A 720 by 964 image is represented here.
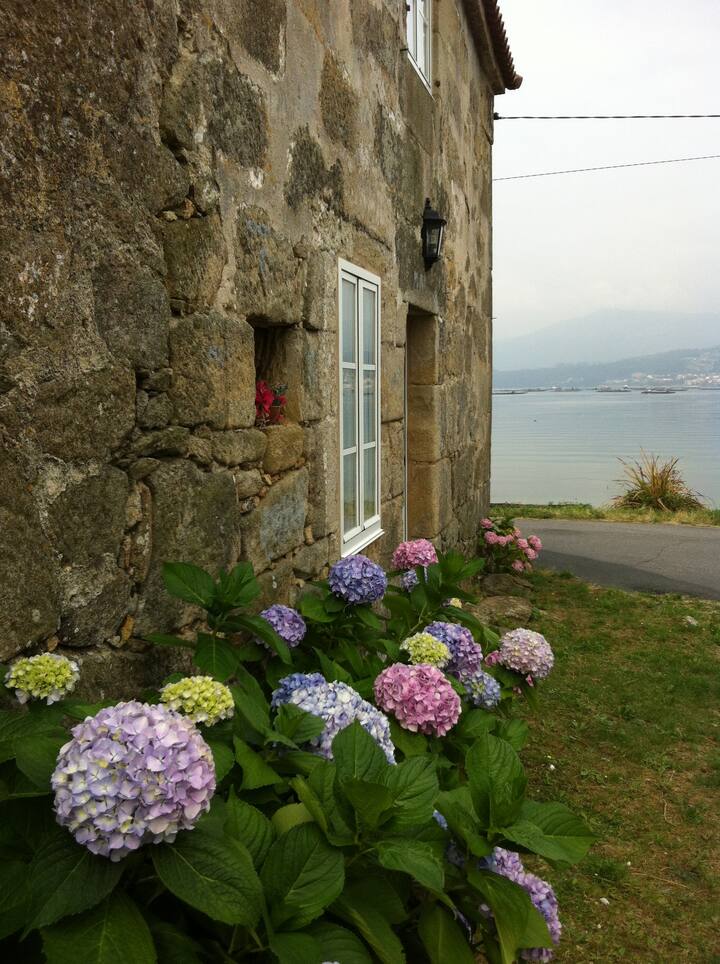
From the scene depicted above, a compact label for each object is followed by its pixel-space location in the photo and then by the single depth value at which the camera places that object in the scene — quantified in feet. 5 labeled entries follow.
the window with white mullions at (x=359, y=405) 13.39
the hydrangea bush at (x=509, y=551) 25.86
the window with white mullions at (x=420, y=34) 17.28
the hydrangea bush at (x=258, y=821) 4.23
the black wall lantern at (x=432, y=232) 17.85
